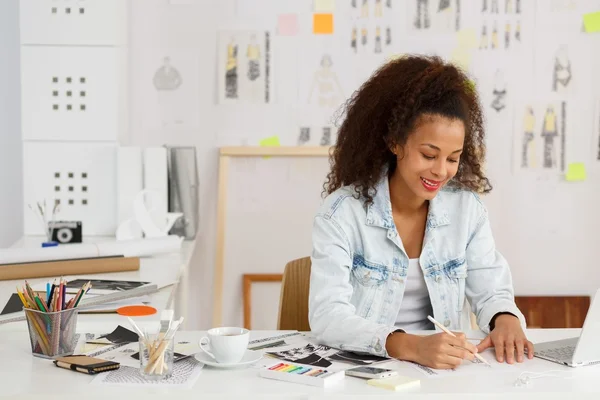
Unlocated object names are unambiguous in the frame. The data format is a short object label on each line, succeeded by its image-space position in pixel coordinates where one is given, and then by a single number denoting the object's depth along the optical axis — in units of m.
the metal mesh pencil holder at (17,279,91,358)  2.56
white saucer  2.48
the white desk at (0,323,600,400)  2.36
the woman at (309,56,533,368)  2.84
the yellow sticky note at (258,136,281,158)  4.21
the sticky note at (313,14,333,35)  4.18
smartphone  2.44
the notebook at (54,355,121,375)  2.46
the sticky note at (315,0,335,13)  4.17
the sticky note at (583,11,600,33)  4.23
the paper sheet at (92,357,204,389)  2.41
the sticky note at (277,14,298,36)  4.17
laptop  2.50
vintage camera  3.75
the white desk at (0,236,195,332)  2.80
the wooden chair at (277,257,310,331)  3.12
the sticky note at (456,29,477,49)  4.20
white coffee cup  2.48
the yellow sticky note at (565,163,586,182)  4.28
